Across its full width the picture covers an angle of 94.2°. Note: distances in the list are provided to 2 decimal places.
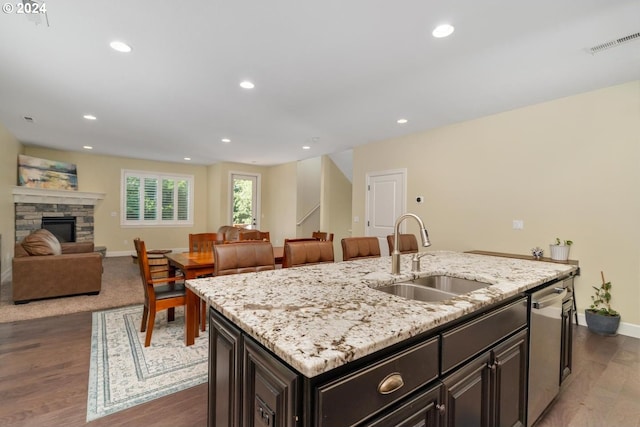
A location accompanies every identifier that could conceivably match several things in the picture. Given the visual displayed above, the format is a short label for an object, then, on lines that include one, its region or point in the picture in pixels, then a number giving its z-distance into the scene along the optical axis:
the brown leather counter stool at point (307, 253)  2.28
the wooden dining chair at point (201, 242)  3.83
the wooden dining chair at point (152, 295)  2.66
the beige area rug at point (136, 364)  2.02
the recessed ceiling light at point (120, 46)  2.46
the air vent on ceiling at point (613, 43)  2.32
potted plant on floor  3.16
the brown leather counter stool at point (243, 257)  1.95
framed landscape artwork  6.11
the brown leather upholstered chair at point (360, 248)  2.66
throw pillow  3.99
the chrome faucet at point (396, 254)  1.73
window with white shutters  8.05
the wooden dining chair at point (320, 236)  4.68
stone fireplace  5.92
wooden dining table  2.72
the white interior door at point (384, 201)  5.36
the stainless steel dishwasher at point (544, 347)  1.66
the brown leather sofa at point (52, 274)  3.79
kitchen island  0.79
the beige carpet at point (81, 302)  3.51
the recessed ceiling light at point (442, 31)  2.18
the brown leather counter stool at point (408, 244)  3.07
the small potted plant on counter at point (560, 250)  3.41
